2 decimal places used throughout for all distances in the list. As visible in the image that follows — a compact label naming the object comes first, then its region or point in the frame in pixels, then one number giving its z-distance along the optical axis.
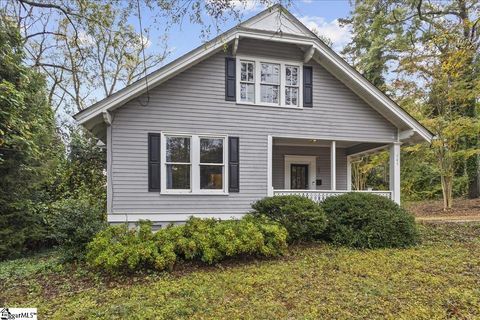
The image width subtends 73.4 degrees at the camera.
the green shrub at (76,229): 7.23
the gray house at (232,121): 8.70
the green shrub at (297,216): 7.87
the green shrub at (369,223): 8.00
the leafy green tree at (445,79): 14.58
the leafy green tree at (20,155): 7.87
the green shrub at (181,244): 5.99
